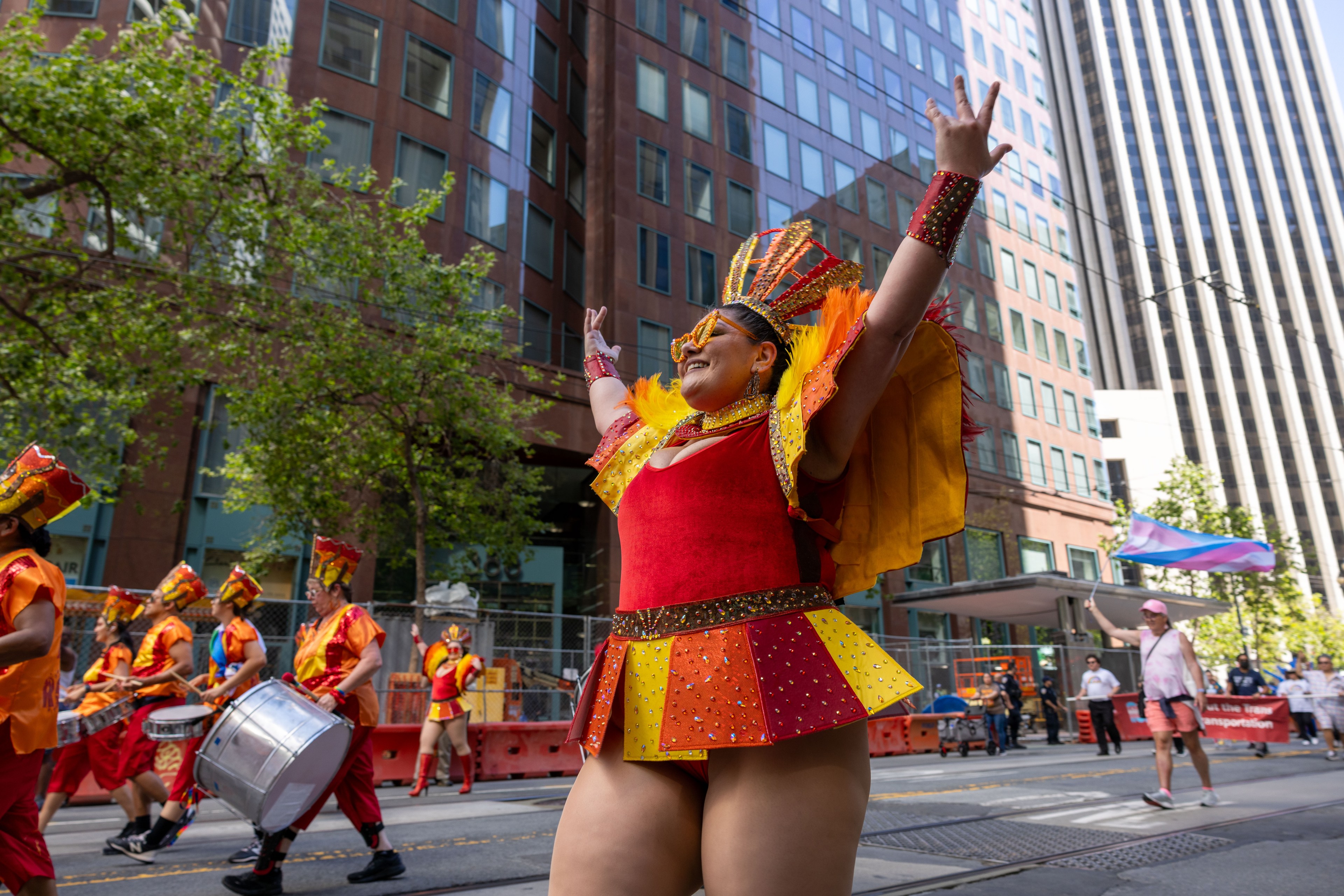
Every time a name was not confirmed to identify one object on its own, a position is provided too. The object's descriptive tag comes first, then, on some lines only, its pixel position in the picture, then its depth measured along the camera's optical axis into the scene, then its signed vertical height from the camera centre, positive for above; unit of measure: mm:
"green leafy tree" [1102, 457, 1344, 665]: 33438 +4431
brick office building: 23641 +16435
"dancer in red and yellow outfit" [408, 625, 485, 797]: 10539 +233
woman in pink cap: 7660 +109
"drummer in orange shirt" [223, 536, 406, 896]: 4961 +193
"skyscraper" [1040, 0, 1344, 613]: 99000 +54439
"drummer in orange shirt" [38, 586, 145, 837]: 6605 -15
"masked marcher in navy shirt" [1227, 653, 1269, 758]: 18734 +401
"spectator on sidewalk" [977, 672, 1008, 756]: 16156 -166
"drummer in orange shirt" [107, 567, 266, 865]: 6066 +321
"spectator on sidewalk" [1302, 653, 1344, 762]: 13383 -121
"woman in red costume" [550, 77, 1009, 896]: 1842 +324
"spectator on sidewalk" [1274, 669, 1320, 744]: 16938 -85
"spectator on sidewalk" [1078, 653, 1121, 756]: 14953 +134
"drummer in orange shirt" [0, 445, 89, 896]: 3416 +277
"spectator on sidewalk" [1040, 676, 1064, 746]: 18453 -94
